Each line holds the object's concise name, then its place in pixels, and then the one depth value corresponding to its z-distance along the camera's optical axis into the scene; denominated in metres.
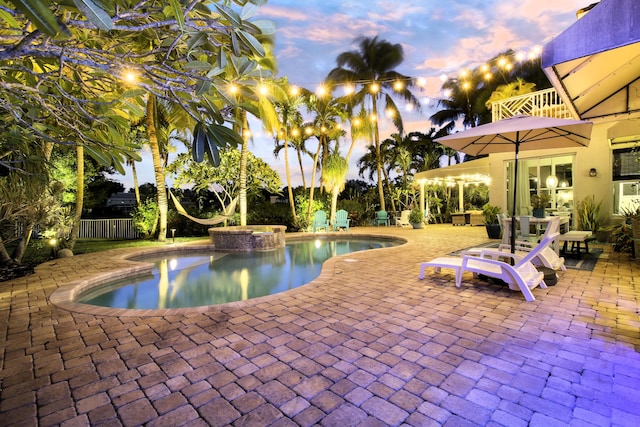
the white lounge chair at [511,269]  4.37
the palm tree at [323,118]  14.67
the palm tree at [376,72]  18.84
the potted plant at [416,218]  15.24
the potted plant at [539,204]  7.90
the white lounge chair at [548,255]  4.79
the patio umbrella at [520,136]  4.69
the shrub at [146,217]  13.64
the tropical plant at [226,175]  13.13
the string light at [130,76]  2.39
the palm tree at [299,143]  14.83
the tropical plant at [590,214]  9.54
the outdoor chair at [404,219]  16.28
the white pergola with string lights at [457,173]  12.93
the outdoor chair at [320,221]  14.51
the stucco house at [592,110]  2.13
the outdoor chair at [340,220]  14.97
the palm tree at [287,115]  13.25
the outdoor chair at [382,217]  18.00
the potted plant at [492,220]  10.50
